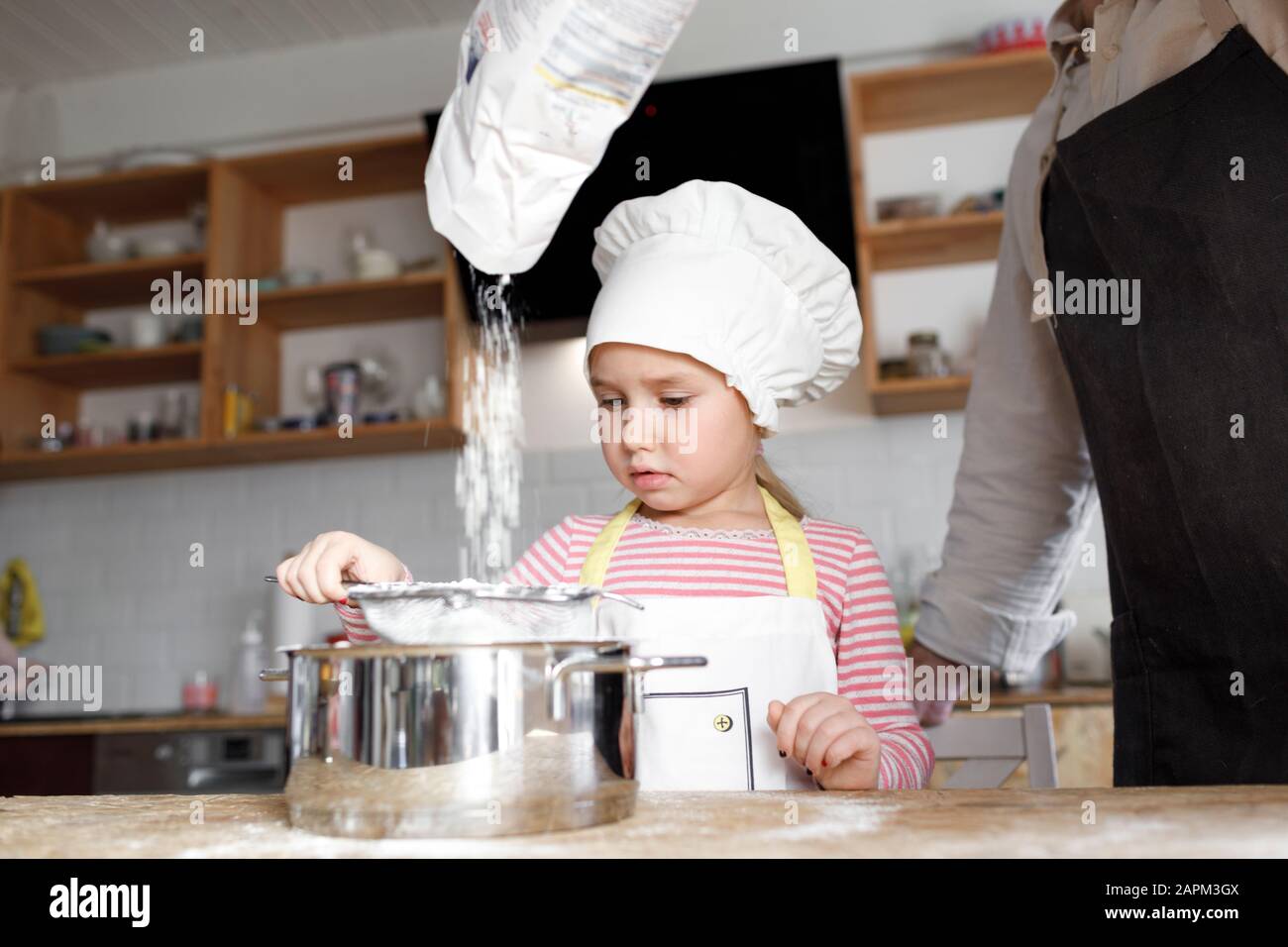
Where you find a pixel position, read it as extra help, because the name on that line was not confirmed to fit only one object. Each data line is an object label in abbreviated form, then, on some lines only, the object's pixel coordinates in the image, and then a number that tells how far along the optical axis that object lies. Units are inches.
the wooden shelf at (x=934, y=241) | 106.9
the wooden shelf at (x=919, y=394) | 105.6
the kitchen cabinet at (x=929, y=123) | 107.3
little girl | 37.7
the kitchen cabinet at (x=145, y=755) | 103.3
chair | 51.3
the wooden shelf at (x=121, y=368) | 126.2
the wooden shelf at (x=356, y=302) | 119.4
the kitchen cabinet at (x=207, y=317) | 120.9
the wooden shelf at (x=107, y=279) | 126.7
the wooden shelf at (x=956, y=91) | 108.5
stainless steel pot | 20.3
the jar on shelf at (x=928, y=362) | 107.6
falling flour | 49.9
